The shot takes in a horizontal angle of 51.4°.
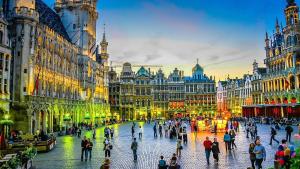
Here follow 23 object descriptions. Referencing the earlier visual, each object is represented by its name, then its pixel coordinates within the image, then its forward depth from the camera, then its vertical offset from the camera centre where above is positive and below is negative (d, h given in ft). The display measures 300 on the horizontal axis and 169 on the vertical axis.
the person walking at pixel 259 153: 51.54 -7.99
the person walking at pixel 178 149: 72.10 -9.98
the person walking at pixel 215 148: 64.80 -8.78
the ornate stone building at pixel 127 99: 391.65 +10.02
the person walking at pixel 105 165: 41.11 -7.65
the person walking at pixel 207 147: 64.69 -8.58
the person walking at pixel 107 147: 73.73 -9.40
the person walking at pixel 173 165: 41.86 -7.88
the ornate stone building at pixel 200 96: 440.04 +14.28
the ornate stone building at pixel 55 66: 142.51 +25.49
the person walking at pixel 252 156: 54.08 -8.81
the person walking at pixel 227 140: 81.24 -8.95
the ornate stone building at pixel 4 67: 123.75 +17.08
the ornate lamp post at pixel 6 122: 102.13 -4.51
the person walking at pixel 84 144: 74.53 -8.73
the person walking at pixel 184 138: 104.81 -10.70
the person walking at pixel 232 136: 86.02 -8.60
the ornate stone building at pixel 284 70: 235.81 +28.28
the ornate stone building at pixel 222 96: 432.25 +13.42
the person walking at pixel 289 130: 99.70 -8.07
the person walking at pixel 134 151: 70.68 -9.99
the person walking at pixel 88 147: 74.30 -9.47
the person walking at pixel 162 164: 45.55 -8.43
